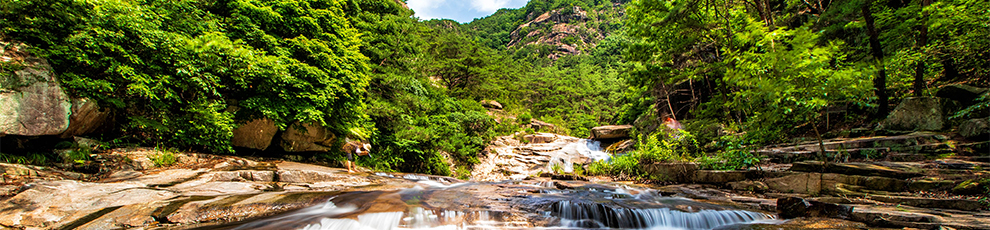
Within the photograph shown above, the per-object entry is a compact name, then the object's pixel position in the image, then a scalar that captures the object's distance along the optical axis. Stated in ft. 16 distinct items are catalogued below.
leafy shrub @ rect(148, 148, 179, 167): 22.34
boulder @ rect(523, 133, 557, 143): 77.78
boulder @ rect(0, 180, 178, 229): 12.29
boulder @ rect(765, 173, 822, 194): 20.25
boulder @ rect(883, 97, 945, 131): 21.72
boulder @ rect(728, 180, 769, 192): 23.68
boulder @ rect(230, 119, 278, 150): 30.50
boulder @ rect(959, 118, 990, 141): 18.40
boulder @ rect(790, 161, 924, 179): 17.79
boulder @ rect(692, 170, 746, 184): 26.35
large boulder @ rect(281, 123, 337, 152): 34.60
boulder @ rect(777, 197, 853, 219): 15.16
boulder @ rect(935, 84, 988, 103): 21.71
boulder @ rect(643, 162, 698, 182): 32.06
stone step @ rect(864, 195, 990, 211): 13.61
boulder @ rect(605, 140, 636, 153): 62.39
